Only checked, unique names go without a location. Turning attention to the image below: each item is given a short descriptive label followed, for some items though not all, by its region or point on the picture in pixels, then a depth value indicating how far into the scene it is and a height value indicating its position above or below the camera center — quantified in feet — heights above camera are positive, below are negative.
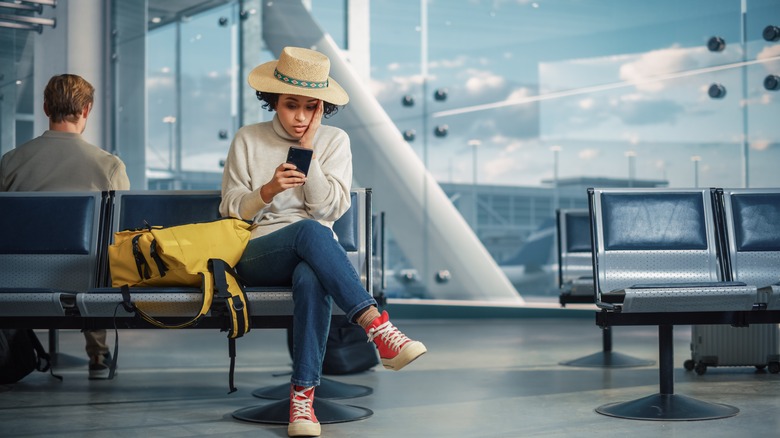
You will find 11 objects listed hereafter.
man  16.03 +1.51
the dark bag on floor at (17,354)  15.88 -1.85
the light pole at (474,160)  34.24 +3.03
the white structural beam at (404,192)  33.86 +1.88
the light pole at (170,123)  33.76 +4.30
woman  11.12 +0.47
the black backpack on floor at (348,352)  17.02 -1.94
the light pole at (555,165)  33.71 +2.79
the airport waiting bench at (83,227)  13.94 +0.27
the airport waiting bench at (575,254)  20.11 -0.21
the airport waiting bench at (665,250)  12.51 -0.08
